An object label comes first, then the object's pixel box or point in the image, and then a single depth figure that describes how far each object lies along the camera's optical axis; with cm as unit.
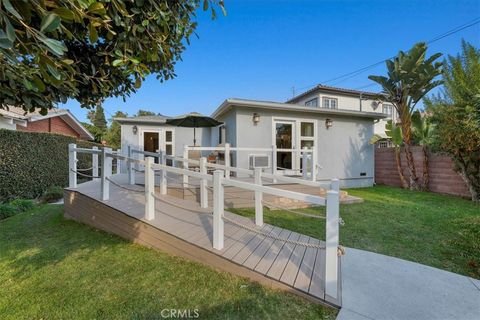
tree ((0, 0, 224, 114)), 128
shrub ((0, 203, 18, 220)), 601
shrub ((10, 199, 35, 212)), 653
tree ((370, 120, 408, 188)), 981
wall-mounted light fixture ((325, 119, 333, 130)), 943
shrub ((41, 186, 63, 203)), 771
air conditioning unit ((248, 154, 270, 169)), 788
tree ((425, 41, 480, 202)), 736
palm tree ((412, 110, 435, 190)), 964
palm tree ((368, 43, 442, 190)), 879
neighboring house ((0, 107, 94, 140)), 958
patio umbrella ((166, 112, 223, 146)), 706
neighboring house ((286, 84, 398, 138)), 1738
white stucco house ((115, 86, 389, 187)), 820
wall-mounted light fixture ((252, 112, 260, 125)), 816
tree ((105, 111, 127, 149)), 2444
